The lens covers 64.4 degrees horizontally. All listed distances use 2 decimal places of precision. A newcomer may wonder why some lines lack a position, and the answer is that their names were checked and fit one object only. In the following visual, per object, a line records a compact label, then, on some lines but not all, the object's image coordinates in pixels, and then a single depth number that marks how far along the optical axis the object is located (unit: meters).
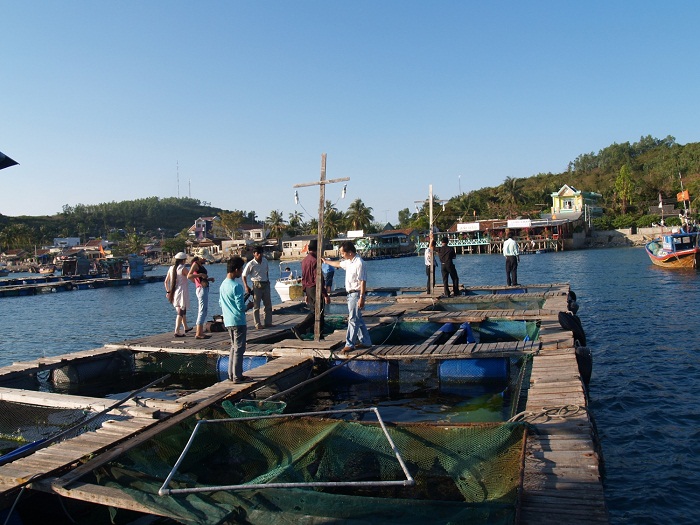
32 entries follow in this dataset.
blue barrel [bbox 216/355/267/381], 12.23
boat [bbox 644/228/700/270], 40.22
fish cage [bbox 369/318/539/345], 14.59
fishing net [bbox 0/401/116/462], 9.07
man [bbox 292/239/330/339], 13.84
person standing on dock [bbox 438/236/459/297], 18.80
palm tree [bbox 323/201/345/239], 110.89
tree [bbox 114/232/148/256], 119.44
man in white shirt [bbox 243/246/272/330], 13.72
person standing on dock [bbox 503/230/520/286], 21.11
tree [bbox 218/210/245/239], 129.62
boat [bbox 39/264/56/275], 88.83
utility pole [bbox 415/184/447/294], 19.08
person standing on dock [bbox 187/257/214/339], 13.66
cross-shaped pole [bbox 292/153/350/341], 11.99
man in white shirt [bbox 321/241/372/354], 10.70
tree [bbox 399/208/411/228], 146.06
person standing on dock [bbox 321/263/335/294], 18.12
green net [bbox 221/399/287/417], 7.71
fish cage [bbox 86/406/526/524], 4.86
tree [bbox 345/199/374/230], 117.51
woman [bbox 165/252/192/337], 14.05
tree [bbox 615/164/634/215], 93.38
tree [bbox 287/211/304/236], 123.88
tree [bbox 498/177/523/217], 102.50
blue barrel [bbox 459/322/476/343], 13.89
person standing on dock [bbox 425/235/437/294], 19.26
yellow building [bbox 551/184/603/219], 90.56
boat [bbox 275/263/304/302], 26.94
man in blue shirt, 8.99
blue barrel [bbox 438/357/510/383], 11.02
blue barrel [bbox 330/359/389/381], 11.43
